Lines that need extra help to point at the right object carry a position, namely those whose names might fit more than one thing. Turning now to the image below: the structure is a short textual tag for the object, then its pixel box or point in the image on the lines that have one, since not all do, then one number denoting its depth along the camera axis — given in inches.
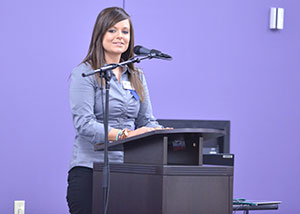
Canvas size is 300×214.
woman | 298.4
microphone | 295.4
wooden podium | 279.5
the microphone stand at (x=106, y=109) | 284.9
